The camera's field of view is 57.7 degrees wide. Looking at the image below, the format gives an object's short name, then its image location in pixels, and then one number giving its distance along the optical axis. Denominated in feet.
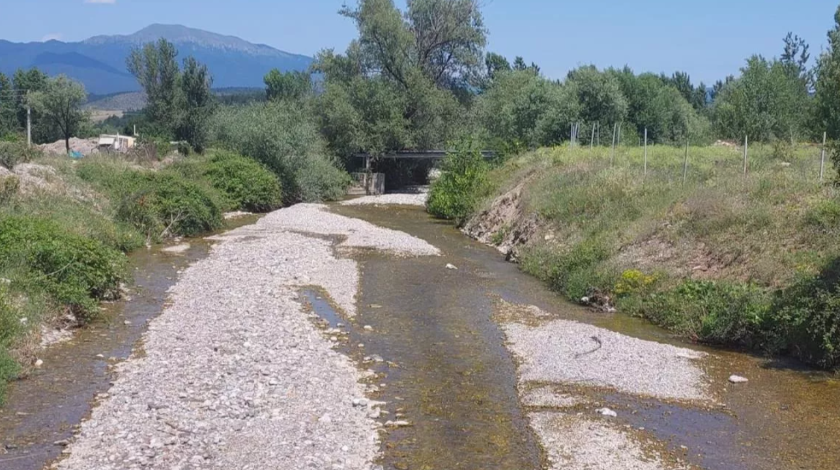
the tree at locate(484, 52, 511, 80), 484.33
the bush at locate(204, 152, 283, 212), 161.38
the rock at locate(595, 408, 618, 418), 43.75
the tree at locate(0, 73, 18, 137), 289.94
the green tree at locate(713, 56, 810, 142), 163.43
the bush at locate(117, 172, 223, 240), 113.09
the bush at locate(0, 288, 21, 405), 45.68
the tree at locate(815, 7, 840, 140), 141.79
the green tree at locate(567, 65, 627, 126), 193.77
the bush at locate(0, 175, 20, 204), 92.48
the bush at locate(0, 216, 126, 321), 60.75
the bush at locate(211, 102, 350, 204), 181.27
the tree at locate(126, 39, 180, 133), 263.29
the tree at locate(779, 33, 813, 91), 212.93
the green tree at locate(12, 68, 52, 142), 290.15
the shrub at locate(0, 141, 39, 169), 115.96
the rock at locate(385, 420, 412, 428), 41.78
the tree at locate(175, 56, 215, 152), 262.26
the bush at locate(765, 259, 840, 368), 52.21
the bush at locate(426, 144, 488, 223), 152.15
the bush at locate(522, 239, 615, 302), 76.79
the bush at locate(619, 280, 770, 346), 59.31
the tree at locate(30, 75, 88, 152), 276.00
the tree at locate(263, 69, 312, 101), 444.55
